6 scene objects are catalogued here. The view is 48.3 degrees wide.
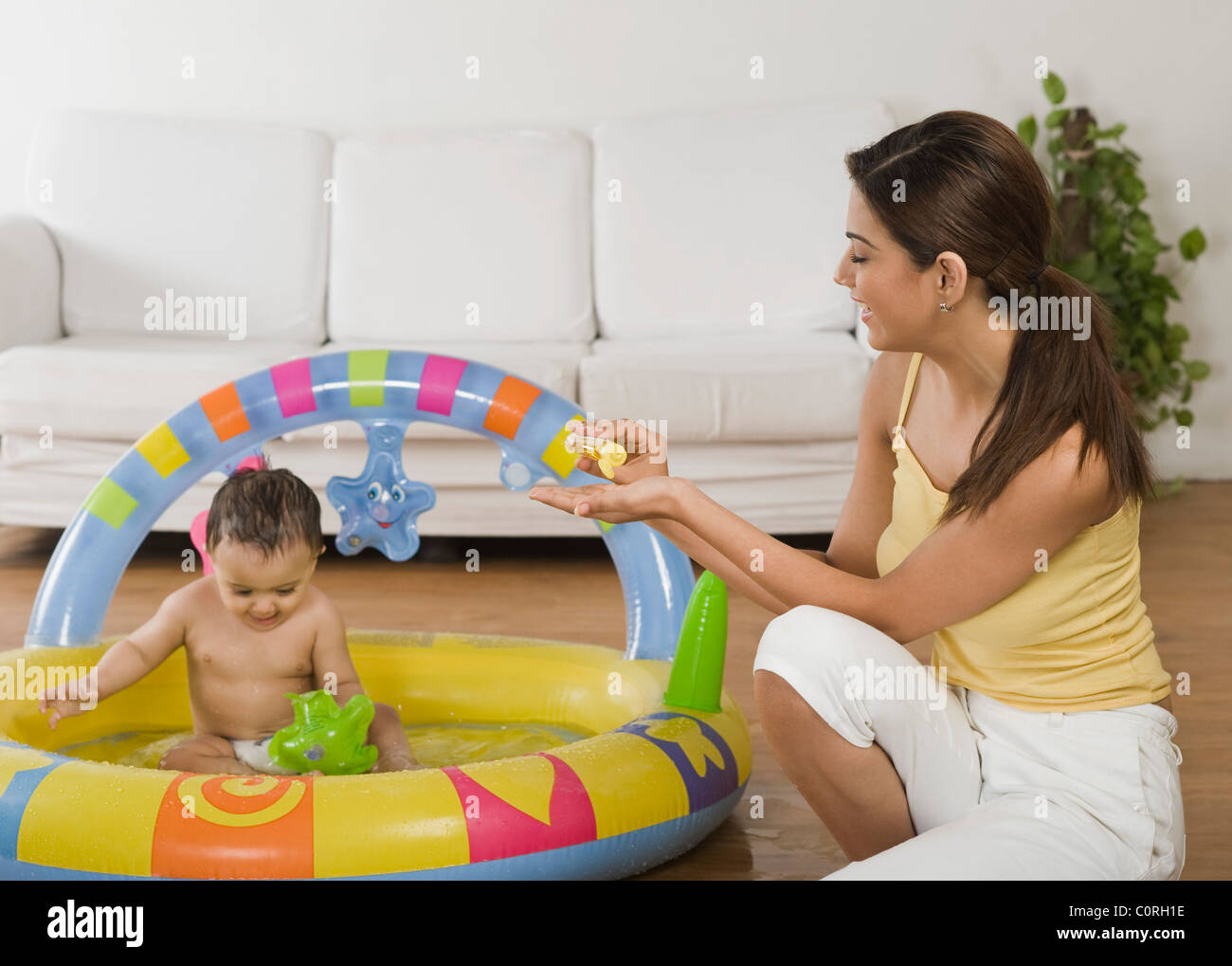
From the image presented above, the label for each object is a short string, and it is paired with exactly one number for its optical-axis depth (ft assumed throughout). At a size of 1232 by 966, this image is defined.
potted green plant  11.95
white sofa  11.14
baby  5.76
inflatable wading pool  4.61
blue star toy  6.49
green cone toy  5.75
